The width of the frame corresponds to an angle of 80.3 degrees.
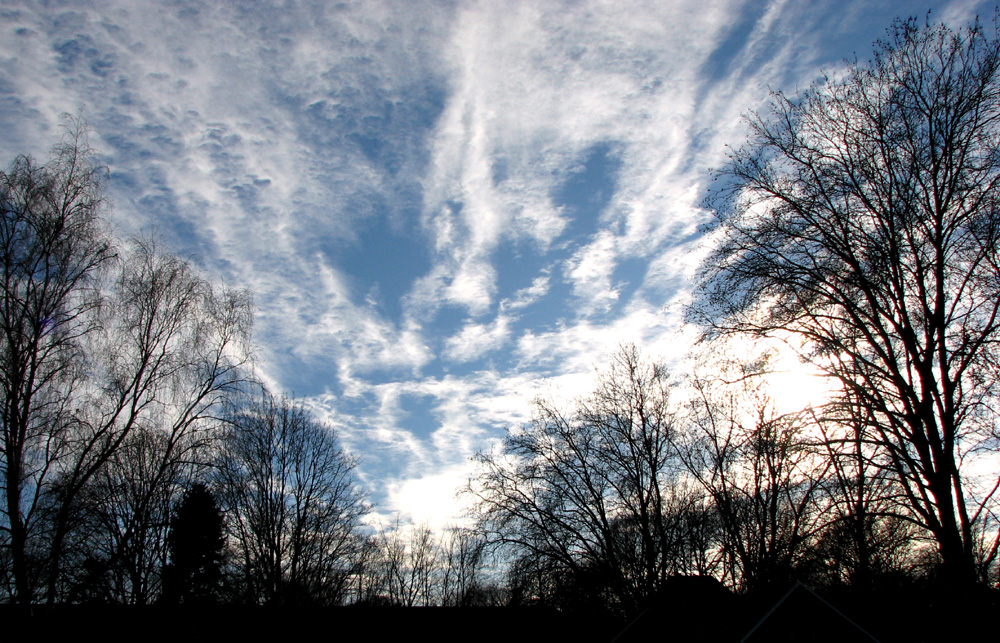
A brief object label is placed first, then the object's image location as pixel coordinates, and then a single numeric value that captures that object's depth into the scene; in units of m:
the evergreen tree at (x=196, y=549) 22.31
